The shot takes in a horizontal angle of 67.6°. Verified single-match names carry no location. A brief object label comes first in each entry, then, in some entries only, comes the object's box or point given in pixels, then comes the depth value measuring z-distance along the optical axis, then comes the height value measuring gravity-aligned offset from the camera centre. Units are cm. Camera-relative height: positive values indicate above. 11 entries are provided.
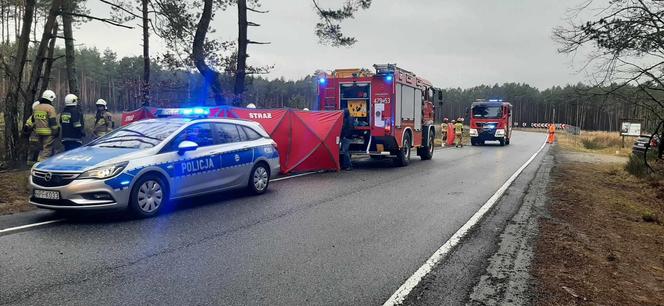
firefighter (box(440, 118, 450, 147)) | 3178 -55
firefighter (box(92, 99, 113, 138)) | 1355 -9
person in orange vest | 3859 -108
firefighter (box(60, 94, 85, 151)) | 1137 -17
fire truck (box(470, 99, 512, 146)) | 3166 -8
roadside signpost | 3291 -54
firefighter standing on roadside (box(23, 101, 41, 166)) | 1149 -53
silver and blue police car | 667 -75
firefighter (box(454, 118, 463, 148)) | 2958 -68
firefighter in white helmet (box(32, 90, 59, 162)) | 1128 -13
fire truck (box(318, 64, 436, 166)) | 1516 +46
